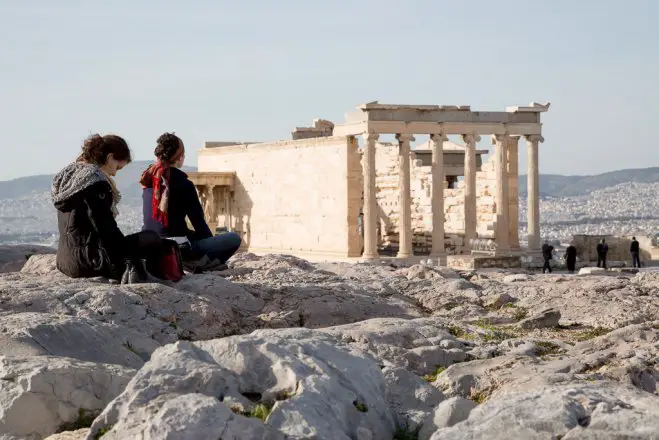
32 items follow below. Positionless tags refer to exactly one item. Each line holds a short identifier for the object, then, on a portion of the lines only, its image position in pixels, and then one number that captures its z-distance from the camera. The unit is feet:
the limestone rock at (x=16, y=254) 66.36
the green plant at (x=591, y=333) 51.16
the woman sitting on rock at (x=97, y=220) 46.03
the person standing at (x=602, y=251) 182.11
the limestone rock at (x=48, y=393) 27.34
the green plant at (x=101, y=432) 24.02
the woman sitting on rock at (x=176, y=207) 53.09
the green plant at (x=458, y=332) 46.45
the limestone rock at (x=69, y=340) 33.78
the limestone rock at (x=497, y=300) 58.85
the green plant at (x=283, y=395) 25.41
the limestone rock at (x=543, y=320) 53.55
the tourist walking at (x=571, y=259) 176.09
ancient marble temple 185.50
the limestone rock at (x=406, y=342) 38.35
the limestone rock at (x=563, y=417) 23.26
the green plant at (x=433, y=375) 36.81
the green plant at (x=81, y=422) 27.82
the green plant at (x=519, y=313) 56.21
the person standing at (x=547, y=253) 177.32
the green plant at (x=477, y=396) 33.95
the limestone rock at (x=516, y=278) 75.34
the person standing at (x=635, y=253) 185.35
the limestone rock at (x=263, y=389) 23.48
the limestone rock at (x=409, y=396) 28.72
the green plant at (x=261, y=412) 24.35
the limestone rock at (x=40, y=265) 55.14
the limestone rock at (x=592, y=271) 148.54
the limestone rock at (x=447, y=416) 26.84
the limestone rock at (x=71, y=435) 26.14
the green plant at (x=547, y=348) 43.06
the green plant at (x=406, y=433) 26.91
